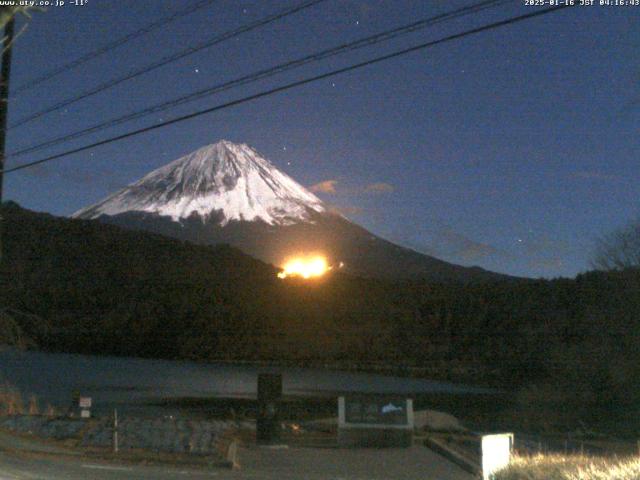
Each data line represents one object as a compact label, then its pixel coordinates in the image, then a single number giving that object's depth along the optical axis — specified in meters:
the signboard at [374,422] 18.77
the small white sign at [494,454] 11.61
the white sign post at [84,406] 19.45
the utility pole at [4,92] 16.98
